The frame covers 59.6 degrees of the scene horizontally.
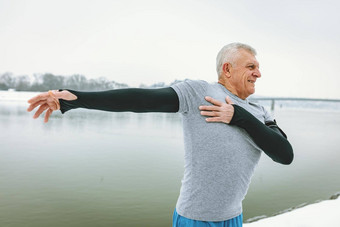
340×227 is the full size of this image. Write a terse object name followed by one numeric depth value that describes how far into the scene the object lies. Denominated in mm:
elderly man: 1401
